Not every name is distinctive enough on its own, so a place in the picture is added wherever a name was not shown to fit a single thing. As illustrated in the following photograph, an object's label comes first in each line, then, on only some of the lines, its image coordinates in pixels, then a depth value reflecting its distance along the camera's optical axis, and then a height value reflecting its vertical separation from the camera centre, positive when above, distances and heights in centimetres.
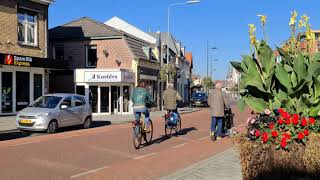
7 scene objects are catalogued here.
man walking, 1364 -46
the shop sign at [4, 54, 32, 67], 2381 +169
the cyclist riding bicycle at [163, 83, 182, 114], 1498 -24
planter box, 529 -82
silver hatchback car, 1706 -84
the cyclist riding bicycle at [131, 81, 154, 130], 1220 -25
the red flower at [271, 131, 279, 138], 546 -50
